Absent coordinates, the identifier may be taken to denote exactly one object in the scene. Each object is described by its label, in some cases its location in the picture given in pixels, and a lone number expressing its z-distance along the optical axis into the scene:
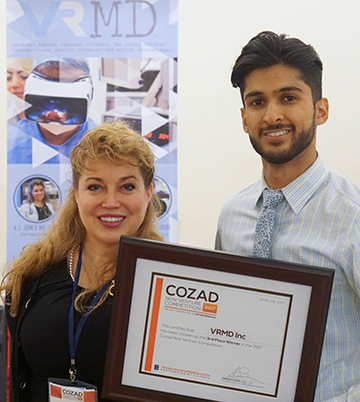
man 1.22
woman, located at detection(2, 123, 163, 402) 1.40
